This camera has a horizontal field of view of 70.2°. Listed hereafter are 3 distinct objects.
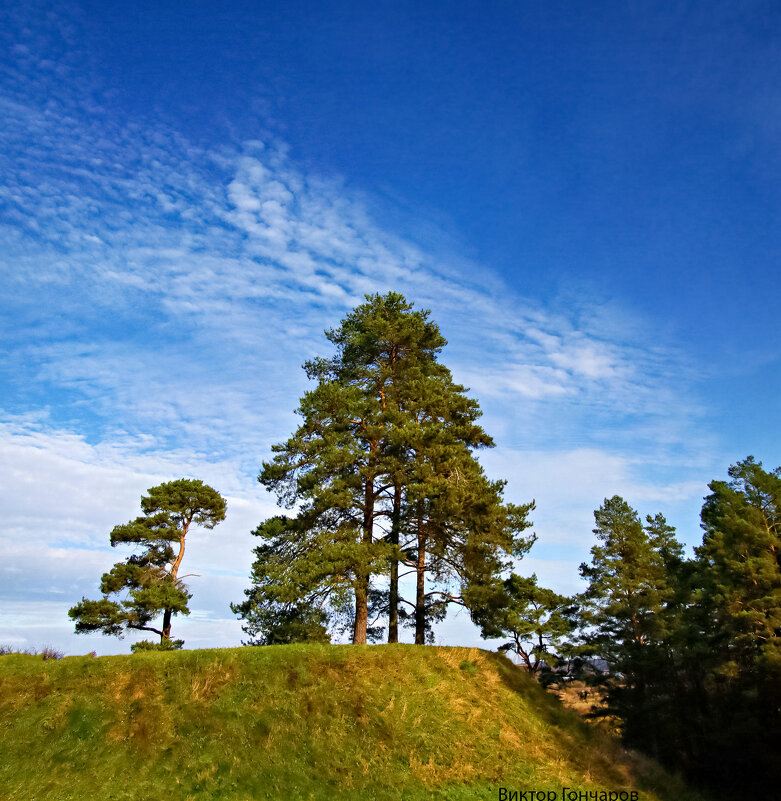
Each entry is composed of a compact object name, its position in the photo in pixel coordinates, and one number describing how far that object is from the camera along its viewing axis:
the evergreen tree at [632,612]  35.16
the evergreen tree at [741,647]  27.38
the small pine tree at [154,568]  29.64
